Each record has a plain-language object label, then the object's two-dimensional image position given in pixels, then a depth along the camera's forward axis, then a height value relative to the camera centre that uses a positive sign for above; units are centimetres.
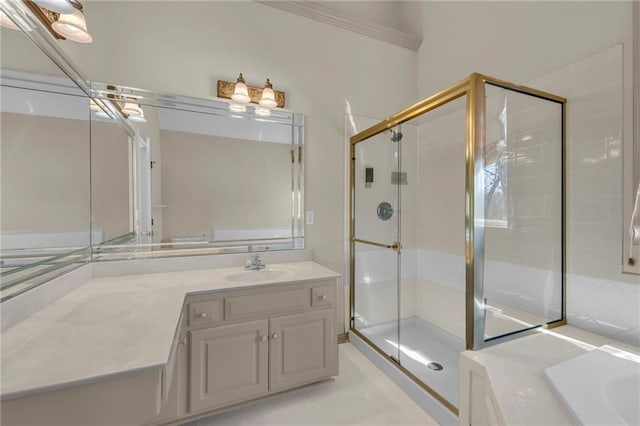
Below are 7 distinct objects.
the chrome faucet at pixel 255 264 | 193 -38
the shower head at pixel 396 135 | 221 +63
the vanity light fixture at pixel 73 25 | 133 +92
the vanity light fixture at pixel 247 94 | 197 +87
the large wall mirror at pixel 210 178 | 184 +24
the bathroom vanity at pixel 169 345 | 64 -44
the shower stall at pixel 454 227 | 138 -11
